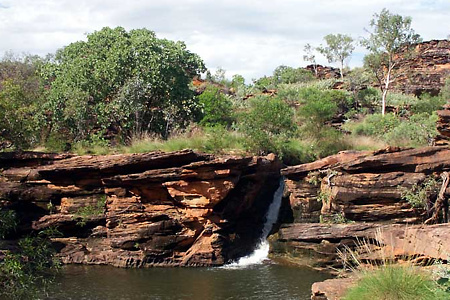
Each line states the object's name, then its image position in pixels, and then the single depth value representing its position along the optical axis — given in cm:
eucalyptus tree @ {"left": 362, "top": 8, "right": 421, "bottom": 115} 3212
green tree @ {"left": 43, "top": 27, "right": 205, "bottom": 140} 2353
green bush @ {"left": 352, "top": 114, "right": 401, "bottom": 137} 2691
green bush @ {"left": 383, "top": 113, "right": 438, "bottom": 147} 2320
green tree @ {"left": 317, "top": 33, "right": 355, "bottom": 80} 4931
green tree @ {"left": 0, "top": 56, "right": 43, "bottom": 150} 1912
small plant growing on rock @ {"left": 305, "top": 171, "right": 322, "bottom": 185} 1938
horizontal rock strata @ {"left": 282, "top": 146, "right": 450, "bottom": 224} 1722
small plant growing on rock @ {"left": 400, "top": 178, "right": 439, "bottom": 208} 1681
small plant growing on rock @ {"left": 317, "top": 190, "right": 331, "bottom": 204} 1847
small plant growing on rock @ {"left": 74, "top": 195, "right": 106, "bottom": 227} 1923
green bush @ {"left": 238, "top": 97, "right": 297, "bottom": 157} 2256
